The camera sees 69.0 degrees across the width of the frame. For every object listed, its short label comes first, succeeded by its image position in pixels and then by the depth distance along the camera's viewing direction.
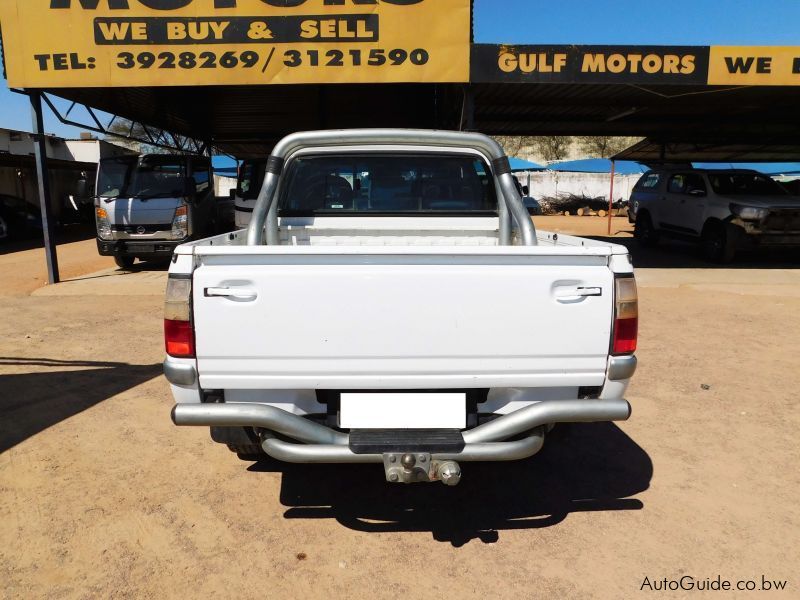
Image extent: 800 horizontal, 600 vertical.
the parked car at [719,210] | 10.59
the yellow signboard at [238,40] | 8.27
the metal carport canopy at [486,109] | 10.55
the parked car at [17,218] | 16.39
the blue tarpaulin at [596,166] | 24.76
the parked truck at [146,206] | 10.47
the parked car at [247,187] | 10.85
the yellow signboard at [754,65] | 8.39
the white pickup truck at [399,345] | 2.30
